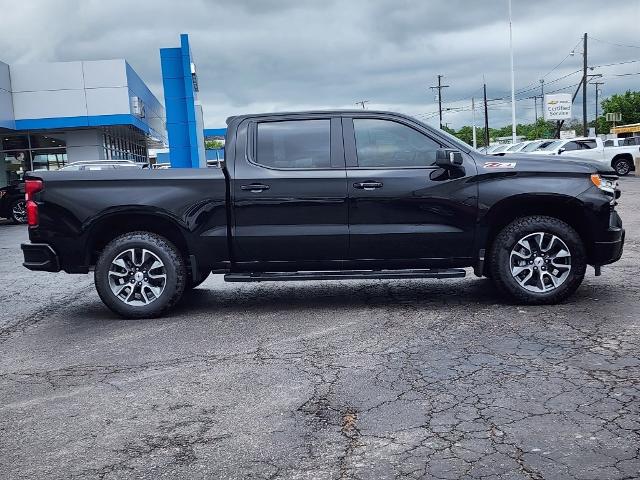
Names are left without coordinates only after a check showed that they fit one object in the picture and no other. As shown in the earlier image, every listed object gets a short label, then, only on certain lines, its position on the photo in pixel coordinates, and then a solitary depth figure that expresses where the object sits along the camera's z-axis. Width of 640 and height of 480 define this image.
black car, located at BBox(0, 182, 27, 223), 20.64
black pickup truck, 6.74
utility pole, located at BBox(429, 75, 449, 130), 93.68
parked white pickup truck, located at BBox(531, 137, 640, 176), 31.52
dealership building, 29.83
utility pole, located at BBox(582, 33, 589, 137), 56.34
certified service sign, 67.62
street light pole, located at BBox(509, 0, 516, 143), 44.73
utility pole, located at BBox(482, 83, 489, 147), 86.31
